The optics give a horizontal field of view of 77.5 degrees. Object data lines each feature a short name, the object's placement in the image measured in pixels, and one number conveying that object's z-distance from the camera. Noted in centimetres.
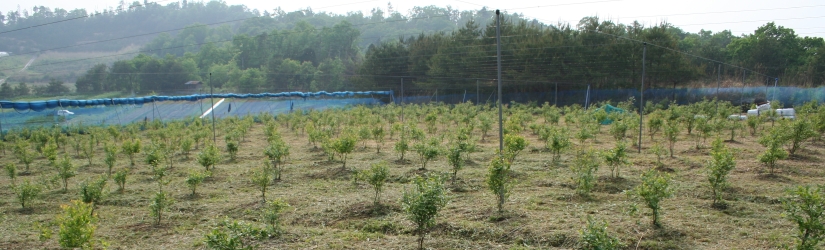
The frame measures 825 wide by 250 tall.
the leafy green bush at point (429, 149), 1051
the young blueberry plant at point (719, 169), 729
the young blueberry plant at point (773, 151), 935
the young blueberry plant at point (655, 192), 638
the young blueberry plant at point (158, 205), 723
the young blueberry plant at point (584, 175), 801
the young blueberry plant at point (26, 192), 822
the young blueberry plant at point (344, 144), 1133
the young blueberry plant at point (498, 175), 710
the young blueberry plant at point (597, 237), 487
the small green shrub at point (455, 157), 935
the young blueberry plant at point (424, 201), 583
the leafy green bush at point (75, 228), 514
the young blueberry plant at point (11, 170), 991
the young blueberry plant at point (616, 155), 928
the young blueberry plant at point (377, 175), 786
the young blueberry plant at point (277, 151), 1104
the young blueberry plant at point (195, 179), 889
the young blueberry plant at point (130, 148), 1269
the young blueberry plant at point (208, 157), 1095
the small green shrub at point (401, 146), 1197
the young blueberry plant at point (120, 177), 928
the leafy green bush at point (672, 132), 1245
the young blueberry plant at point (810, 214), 500
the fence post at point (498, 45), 738
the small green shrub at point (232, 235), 500
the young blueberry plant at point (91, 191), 806
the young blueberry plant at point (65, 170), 961
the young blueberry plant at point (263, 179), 835
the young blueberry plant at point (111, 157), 1130
